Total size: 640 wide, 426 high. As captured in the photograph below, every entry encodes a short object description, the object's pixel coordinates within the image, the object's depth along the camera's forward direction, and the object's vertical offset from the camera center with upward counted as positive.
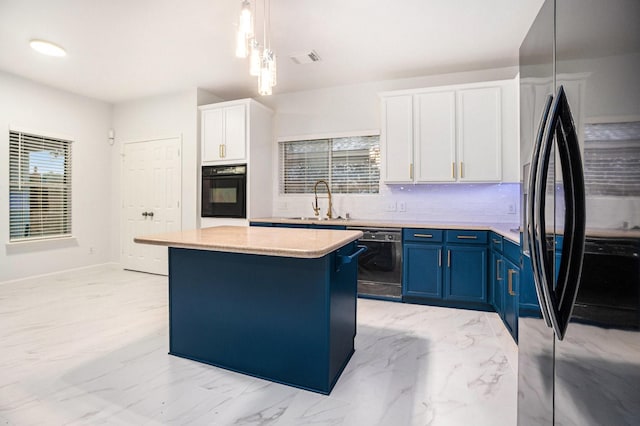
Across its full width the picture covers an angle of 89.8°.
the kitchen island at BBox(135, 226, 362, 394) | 1.88 -0.58
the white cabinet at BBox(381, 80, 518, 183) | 3.55 +0.92
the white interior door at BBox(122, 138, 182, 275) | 4.86 +0.26
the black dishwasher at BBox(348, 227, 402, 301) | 3.61 -0.58
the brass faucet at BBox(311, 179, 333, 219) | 4.47 +0.12
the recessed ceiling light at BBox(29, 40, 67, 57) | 3.35 +1.79
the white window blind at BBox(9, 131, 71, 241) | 4.29 +0.38
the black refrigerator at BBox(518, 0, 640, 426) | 0.66 +0.00
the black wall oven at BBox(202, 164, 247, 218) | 4.38 +0.32
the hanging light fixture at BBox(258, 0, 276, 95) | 2.12 +0.94
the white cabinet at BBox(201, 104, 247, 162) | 4.39 +1.13
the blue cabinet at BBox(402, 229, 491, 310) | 3.33 -0.58
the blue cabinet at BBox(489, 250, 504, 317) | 2.96 -0.64
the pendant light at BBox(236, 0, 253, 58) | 1.86 +1.09
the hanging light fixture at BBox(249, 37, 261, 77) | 2.08 +1.01
